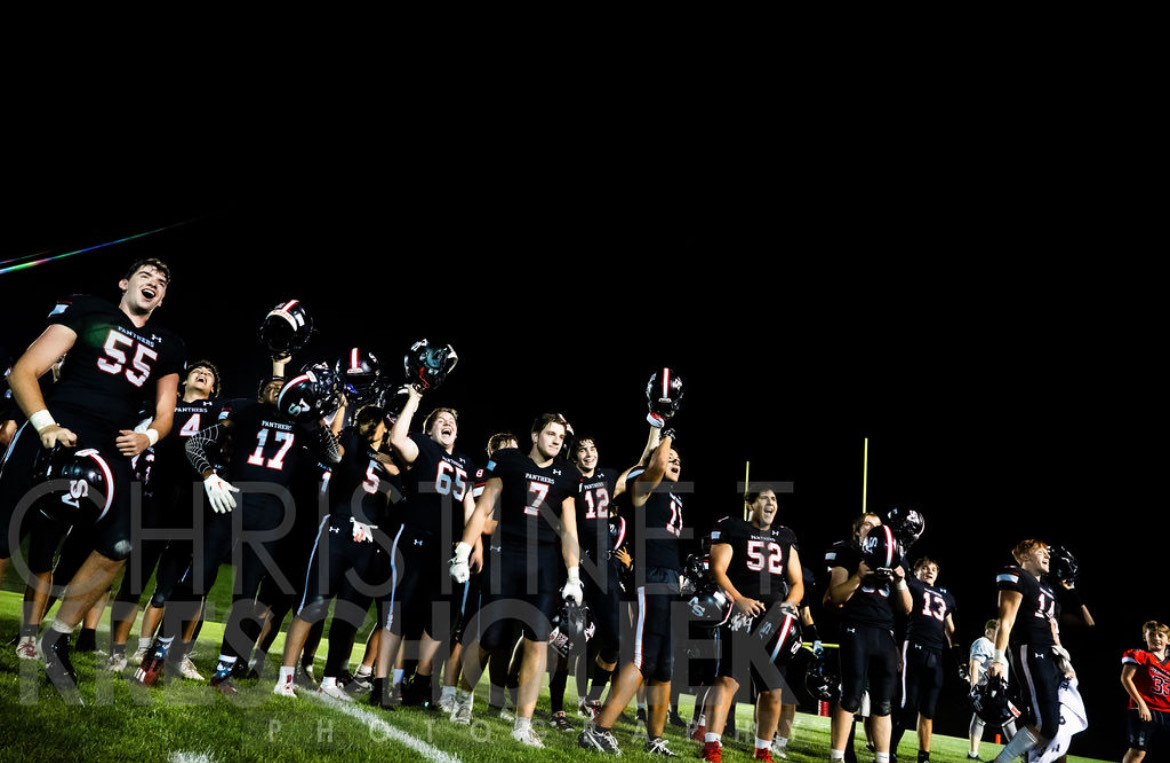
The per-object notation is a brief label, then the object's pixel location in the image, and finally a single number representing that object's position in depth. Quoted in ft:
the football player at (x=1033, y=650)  24.34
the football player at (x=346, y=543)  20.72
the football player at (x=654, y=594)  20.39
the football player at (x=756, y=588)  23.17
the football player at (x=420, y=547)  21.65
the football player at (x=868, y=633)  24.53
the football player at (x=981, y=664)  27.14
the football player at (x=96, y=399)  14.10
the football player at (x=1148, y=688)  32.96
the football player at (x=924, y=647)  30.32
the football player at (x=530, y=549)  19.10
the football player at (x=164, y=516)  20.93
